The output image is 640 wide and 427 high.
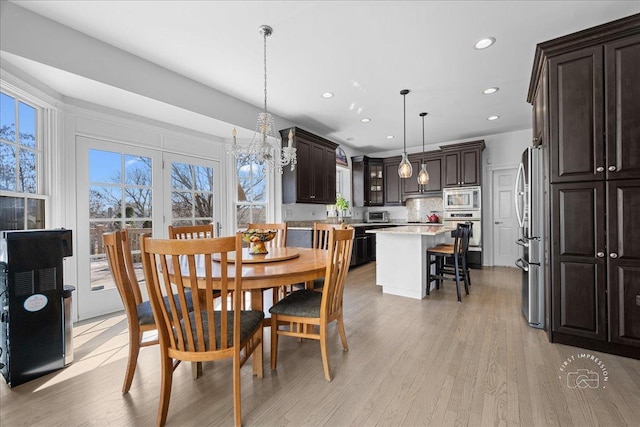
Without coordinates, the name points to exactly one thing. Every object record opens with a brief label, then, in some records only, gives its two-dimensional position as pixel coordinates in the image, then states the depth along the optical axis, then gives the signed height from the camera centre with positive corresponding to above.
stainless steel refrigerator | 2.67 -0.24
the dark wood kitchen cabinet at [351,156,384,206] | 6.85 +0.76
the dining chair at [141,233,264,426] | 1.36 -0.54
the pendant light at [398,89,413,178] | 4.01 +0.63
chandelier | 2.46 +0.65
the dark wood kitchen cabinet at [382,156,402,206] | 6.73 +0.71
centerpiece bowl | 2.29 -0.20
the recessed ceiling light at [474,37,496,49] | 2.61 +1.54
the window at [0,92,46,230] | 2.38 +0.43
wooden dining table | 1.67 -0.35
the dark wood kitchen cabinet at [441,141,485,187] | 5.58 +0.95
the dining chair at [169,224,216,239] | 2.61 -0.16
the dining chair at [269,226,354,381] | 1.90 -0.64
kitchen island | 3.72 -0.63
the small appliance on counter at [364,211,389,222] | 7.11 -0.08
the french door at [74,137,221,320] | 3.07 +0.18
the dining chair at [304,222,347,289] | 2.68 -0.28
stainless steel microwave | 5.57 +0.26
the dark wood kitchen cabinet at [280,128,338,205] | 4.67 +0.70
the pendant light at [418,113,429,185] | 4.47 +0.55
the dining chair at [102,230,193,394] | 1.68 -0.46
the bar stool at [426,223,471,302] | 3.65 -0.53
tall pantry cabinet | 2.14 +0.20
